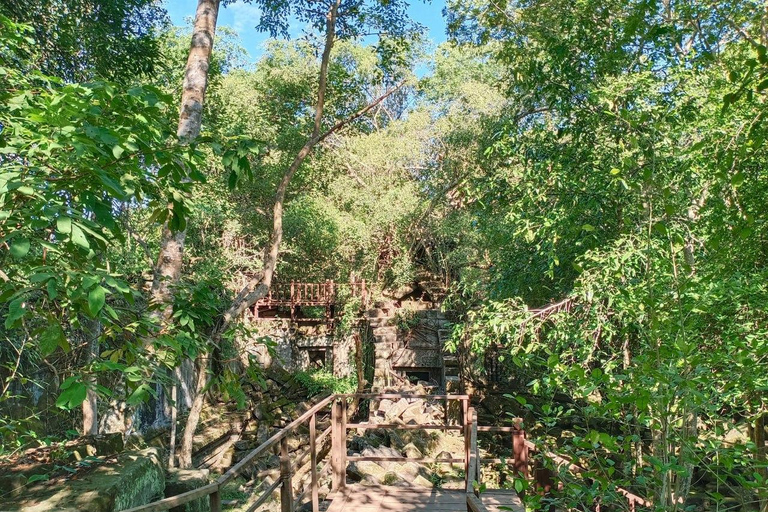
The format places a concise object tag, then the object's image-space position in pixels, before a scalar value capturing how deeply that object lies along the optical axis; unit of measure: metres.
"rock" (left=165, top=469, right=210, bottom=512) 3.70
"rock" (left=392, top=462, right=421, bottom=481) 7.71
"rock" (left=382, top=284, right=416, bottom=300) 15.74
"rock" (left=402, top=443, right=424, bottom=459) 9.13
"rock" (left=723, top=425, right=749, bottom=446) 8.79
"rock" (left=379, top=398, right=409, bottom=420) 11.16
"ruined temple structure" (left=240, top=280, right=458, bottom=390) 13.80
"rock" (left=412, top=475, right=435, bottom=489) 7.53
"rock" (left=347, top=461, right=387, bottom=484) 7.45
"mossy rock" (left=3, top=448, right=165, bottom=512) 2.79
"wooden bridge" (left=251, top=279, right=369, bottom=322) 16.55
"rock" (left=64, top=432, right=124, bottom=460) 3.81
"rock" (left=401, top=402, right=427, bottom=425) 10.99
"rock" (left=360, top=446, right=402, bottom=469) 8.14
